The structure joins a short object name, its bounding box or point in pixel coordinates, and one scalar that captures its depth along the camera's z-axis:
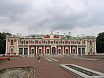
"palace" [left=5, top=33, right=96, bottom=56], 38.66
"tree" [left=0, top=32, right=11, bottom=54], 38.43
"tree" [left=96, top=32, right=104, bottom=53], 39.30
